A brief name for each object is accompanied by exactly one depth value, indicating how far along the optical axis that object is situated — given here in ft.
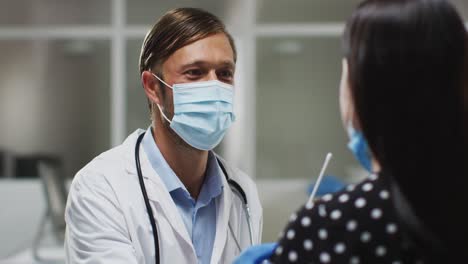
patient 3.49
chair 11.14
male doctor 4.81
